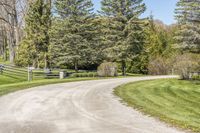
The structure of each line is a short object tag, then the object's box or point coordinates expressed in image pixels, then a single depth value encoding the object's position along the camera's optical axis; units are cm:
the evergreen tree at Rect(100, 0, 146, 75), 4544
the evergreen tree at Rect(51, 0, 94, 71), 4034
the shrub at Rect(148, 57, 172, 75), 5178
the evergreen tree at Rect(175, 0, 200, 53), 4016
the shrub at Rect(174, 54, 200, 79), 3402
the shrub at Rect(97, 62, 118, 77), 3766
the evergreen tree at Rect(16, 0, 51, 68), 3778
